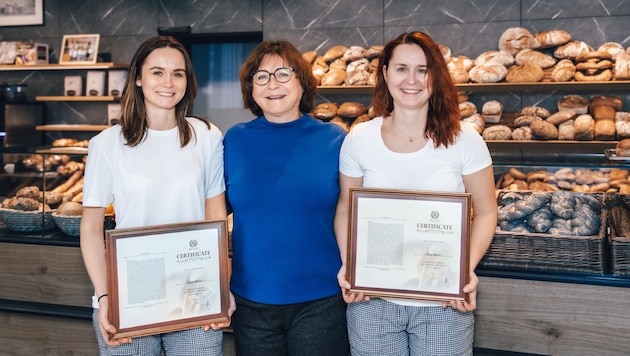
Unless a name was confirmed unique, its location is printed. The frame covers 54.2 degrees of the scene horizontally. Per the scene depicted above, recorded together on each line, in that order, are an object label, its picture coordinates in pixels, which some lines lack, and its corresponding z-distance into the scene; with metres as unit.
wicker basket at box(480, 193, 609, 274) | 2.11
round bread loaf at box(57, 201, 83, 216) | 2.65
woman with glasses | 1.82
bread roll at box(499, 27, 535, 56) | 4.86
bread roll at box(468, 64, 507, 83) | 4.74
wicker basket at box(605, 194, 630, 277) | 2.07
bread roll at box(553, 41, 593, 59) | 4.70
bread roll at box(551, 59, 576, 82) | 4.61
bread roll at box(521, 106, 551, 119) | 4.76
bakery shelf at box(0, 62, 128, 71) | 6.08
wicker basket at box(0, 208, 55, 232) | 2.69
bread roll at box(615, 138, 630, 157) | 2.44
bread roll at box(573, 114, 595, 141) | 4.47
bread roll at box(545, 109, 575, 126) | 4.68
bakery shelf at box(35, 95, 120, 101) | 6.15
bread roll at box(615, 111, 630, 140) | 4.41
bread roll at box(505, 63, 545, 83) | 4.65
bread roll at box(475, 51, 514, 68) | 4.82
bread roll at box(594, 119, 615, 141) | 4.40
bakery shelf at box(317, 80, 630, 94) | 4.55
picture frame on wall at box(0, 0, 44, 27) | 6.68
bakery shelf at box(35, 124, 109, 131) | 6.26
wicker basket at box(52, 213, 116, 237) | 2.63
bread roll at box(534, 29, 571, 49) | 4.75
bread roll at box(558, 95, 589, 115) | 4.71
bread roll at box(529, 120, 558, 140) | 4.60
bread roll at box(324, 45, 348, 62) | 5.32
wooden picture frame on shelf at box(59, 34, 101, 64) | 6.20
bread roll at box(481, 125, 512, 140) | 4.71
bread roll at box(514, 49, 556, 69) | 4.72
